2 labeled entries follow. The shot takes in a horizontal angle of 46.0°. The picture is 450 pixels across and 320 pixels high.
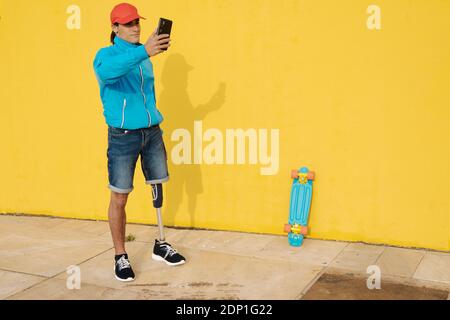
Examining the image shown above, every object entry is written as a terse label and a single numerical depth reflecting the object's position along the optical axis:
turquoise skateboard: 4.31
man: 3.44
